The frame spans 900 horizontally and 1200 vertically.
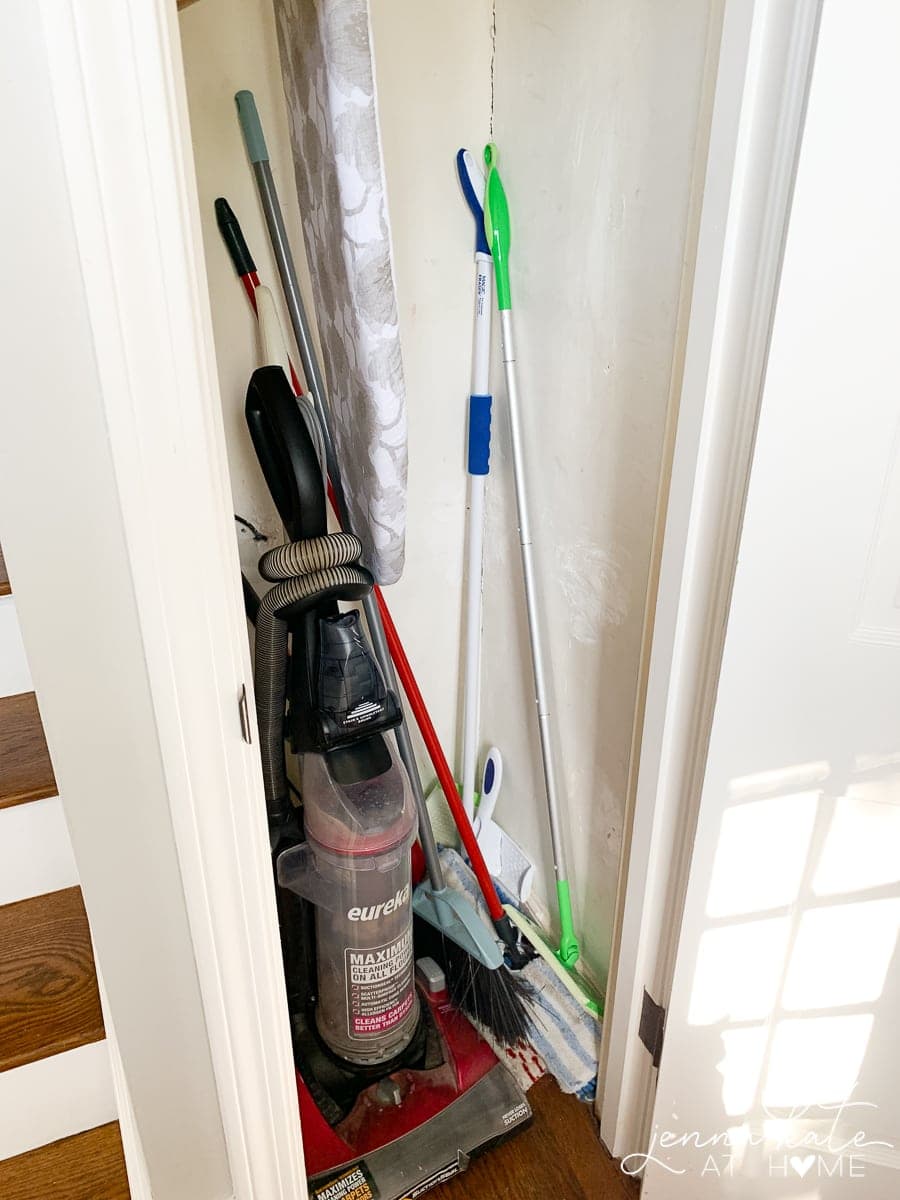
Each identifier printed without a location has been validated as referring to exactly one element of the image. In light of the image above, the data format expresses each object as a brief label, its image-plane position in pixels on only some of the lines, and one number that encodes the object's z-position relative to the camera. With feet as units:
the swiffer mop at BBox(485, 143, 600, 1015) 4.02
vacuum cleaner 3.41
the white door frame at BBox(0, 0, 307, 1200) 1.66
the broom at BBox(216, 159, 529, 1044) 3.57
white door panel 2.26
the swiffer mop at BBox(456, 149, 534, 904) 4.12
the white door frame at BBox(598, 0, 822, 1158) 2.31
